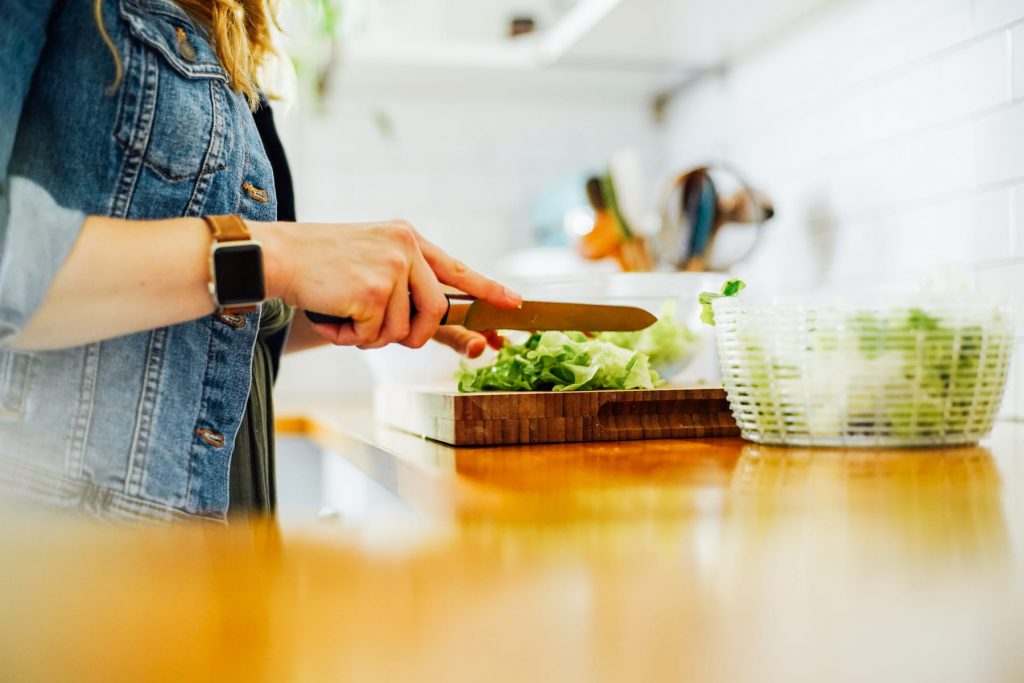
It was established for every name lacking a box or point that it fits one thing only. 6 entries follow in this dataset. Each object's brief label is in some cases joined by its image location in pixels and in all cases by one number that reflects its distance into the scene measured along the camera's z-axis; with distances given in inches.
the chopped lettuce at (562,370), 41.2
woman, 26.2
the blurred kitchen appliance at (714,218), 70.5
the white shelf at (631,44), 70.8
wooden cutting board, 38.8
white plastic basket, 32.9
